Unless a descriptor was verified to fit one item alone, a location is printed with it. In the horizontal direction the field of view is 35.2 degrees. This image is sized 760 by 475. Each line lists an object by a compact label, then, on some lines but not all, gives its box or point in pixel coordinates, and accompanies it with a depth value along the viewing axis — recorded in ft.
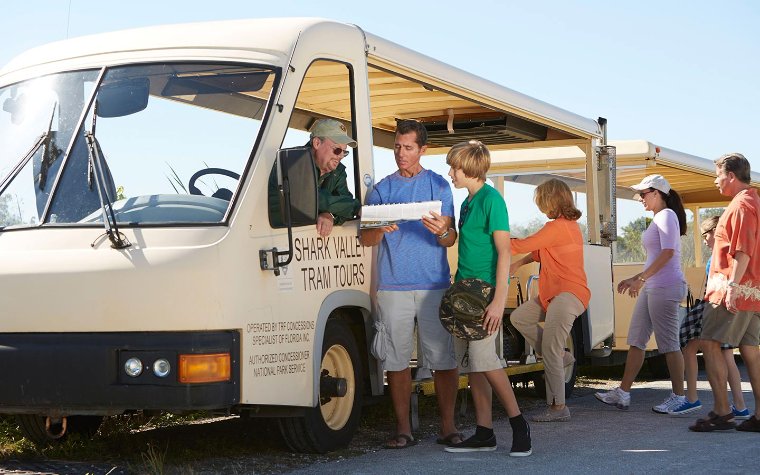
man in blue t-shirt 24.47
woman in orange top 29.71
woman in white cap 31.76
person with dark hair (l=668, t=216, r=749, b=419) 29.50
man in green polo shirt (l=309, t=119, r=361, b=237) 23.97
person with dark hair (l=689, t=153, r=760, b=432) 26.89
